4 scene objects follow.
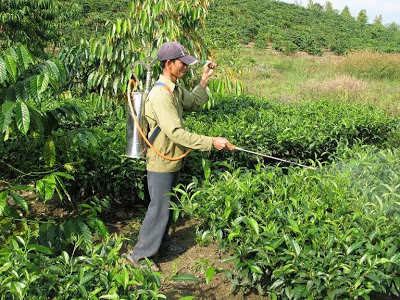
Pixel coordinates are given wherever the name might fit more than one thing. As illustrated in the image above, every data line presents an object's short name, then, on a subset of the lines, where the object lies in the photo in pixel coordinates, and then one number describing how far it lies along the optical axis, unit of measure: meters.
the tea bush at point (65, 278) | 1.65
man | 2.61
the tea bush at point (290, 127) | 4.12
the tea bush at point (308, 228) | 2.04
